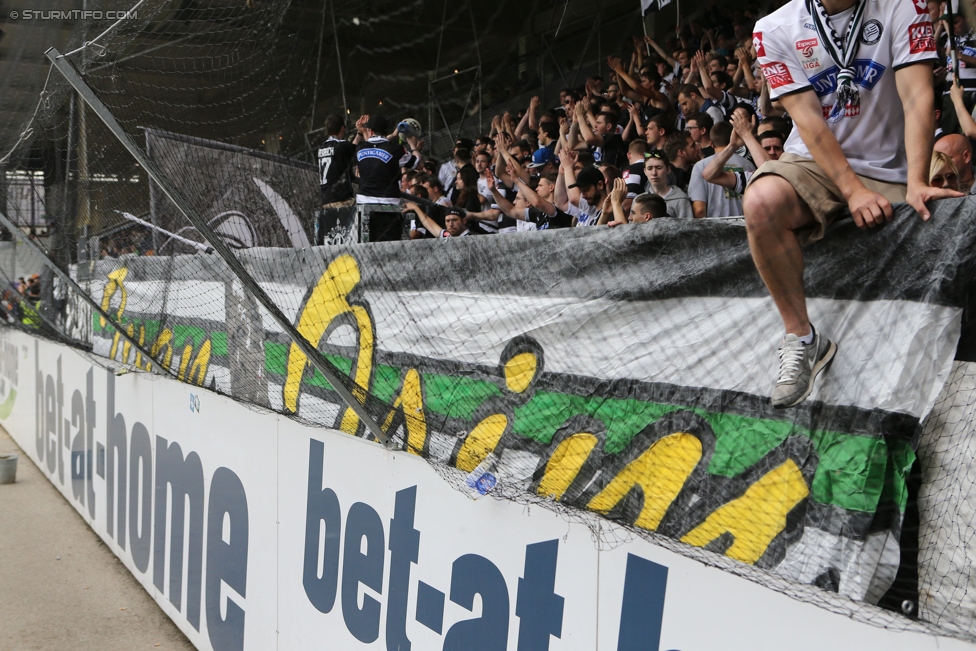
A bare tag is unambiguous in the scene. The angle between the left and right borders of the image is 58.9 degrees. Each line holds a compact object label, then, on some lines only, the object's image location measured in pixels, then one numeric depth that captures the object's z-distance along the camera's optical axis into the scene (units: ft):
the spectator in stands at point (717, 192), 16.08
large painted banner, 5.42
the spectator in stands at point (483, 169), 26.32
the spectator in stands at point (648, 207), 12.51
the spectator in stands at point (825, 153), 5.67
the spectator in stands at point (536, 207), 18.89
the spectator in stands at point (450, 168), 29.32
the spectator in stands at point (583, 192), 18.02
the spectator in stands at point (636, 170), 17.66
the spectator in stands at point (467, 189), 25.29
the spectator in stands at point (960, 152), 8.55
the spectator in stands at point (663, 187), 15.96
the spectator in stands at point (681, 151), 19.39
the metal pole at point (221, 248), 10.10
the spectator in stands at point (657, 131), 19.84
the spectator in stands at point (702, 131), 19.03
